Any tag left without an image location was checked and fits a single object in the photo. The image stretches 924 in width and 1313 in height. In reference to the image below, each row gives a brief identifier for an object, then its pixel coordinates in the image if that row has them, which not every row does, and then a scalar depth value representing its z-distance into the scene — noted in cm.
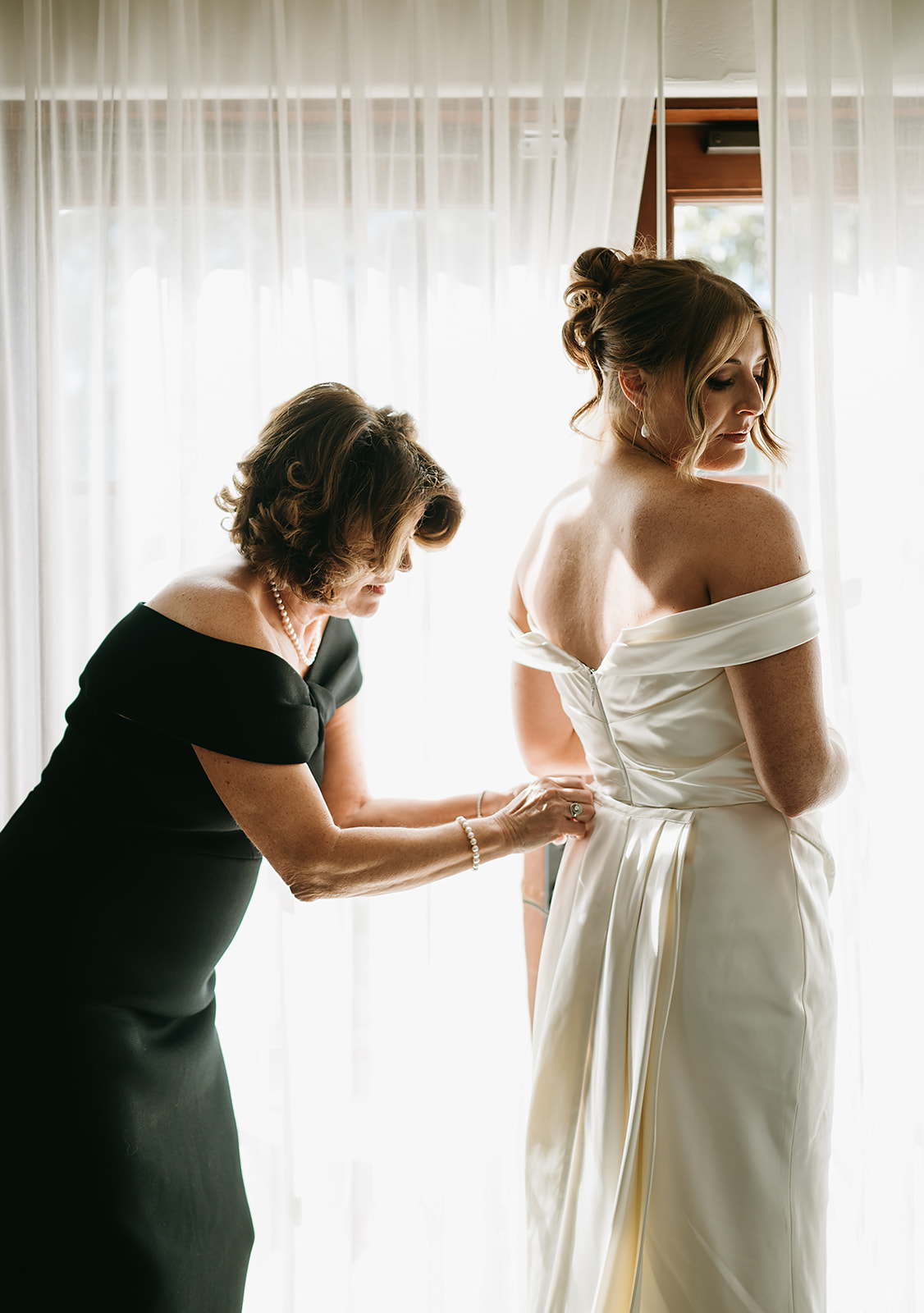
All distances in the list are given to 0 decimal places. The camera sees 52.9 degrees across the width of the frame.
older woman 120
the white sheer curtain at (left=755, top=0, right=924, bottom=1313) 166
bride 112
